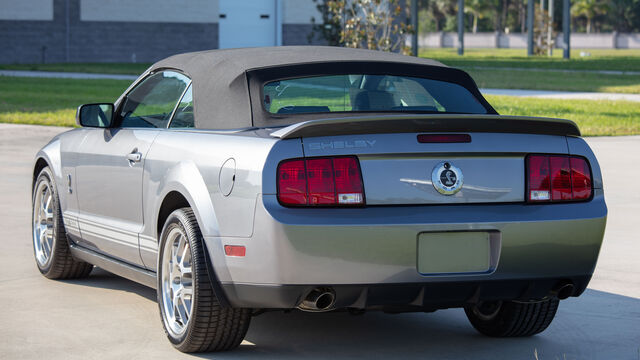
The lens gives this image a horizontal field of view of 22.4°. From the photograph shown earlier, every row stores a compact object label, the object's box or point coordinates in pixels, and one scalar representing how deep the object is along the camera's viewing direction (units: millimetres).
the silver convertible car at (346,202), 6786
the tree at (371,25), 41295
